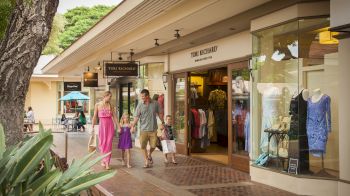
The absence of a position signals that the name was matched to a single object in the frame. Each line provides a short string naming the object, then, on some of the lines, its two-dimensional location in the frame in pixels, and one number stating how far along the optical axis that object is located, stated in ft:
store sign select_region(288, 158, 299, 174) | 25.71
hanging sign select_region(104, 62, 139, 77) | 46.37
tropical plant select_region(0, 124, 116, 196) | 8.25
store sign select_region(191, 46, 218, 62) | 38.75
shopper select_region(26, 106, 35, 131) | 81.97
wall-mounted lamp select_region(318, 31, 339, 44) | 24.80
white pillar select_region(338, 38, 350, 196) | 22.34
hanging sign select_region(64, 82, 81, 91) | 95.61
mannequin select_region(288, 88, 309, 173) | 25.68
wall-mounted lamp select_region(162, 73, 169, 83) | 47.87
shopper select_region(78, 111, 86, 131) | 88.28
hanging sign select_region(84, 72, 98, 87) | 70.27
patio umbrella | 90.63
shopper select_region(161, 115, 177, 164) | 37.18
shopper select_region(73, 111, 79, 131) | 88.41
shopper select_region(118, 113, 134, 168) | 36.22
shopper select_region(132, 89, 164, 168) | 35.45
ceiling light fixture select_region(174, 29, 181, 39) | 36.63
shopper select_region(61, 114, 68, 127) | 91.49
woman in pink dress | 34.06
